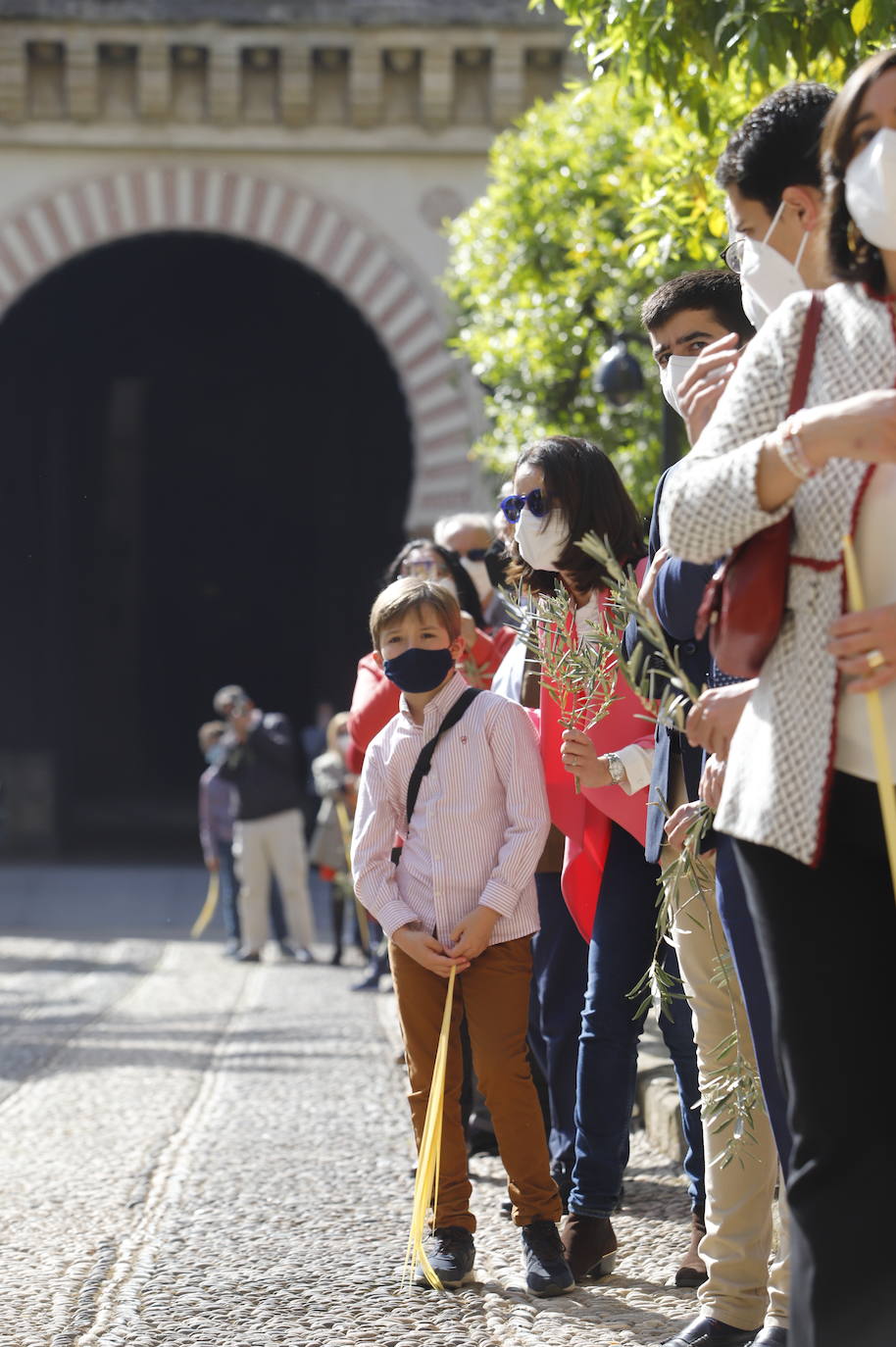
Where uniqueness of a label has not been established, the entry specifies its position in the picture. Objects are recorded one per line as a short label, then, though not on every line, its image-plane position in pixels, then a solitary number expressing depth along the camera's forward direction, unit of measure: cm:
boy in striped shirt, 791
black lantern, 1944
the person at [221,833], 2573
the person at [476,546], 1204
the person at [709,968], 652
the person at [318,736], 3803
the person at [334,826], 2266
